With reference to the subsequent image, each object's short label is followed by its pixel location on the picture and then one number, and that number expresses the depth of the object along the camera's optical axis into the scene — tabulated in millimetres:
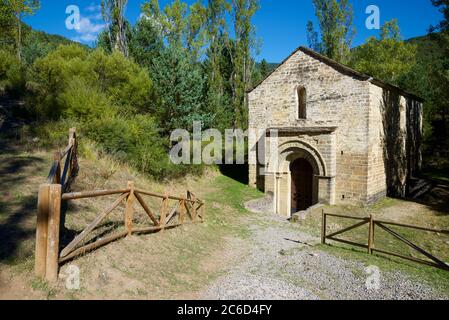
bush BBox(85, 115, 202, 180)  12422
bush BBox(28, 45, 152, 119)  12742
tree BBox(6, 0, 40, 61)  20984
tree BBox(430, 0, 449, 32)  13516
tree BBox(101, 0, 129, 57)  23547
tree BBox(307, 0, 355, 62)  26844
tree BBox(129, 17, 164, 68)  25378
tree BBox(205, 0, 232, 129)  25453
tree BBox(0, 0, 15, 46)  19895
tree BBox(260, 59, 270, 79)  41350
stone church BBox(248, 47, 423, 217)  12836
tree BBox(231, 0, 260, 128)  24516
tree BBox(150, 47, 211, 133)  17438
